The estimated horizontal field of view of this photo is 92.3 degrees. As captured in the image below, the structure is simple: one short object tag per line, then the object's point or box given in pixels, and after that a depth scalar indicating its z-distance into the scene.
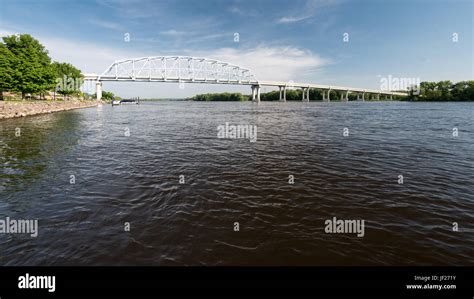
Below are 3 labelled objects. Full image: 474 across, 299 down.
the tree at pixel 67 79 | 83.15
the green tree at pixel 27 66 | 53.71
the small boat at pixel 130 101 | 145.48
